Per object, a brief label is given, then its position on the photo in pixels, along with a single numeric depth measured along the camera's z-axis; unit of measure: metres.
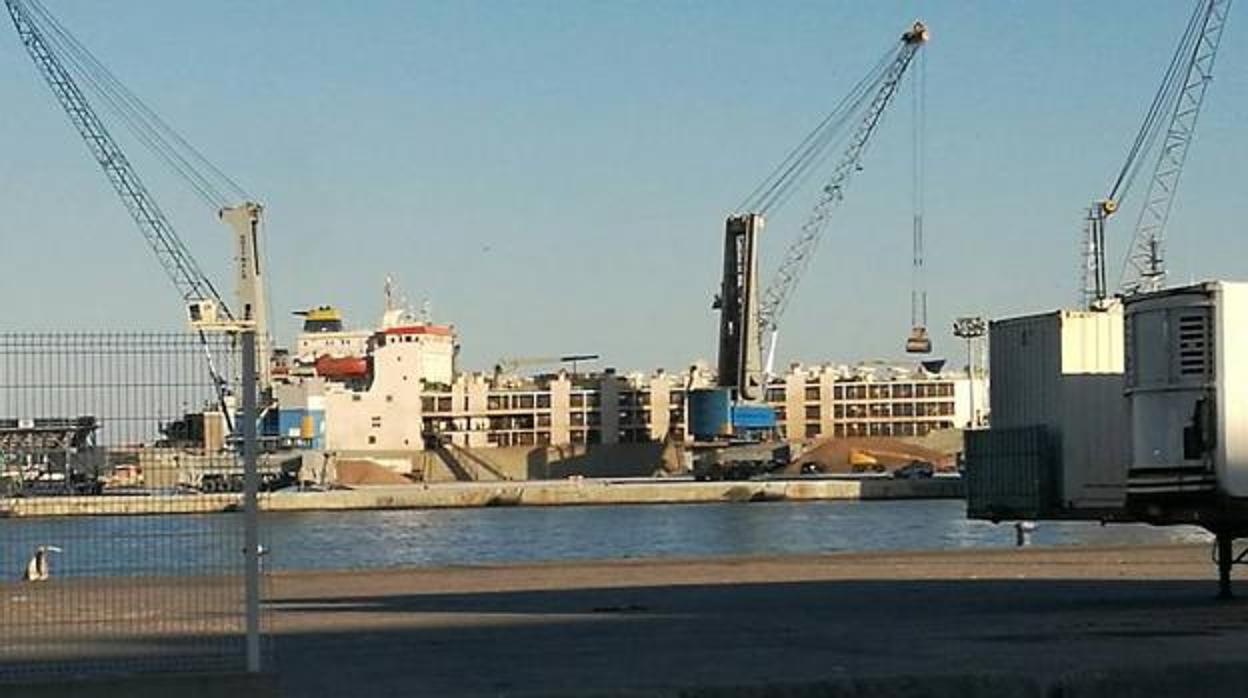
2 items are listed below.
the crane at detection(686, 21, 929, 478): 149.25
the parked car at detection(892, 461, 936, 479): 138.25
